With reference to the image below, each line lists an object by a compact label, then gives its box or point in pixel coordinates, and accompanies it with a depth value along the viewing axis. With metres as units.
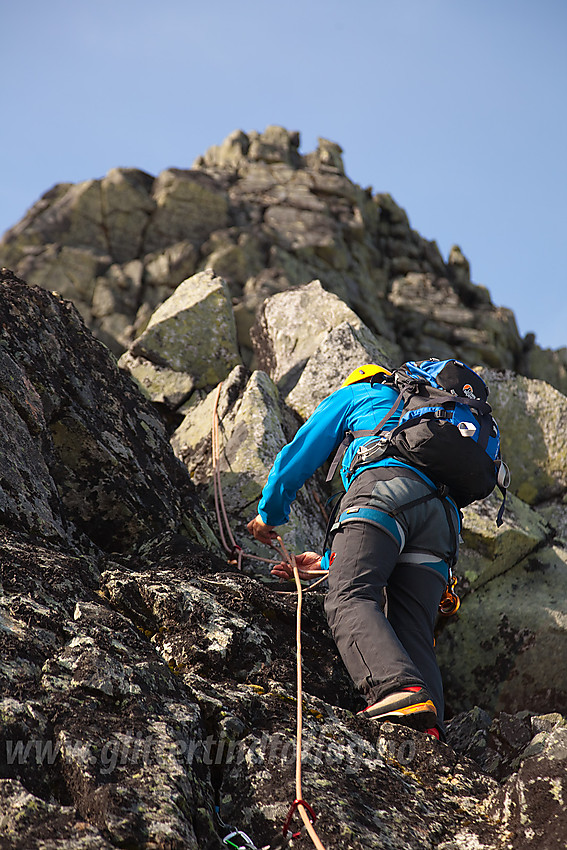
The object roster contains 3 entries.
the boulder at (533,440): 12.78
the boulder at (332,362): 11.86
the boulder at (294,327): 12.98
